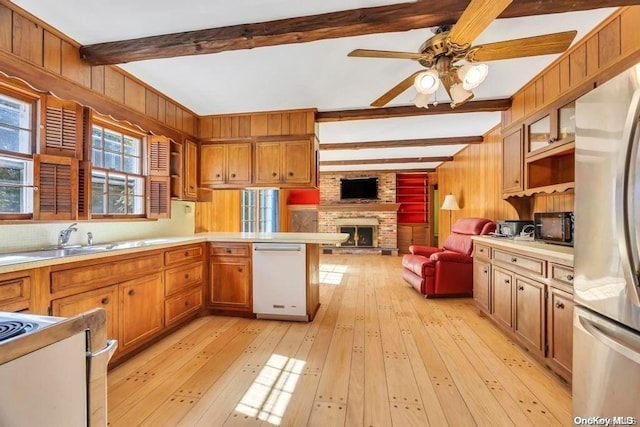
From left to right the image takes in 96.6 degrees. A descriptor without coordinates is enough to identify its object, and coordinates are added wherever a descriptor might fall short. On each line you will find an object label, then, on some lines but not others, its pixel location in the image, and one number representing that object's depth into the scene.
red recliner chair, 3.80
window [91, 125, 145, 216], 2.67
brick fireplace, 8.05
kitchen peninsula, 1.67
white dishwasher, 3.04
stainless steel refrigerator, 0.98
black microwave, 2.19
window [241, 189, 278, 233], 6.57
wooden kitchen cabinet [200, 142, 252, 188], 3.70
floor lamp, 5.84
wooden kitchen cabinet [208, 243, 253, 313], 3.17
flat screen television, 8.13
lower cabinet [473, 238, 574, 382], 1.86
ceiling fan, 1.58
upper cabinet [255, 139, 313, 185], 3.54
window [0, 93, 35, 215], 1.94
